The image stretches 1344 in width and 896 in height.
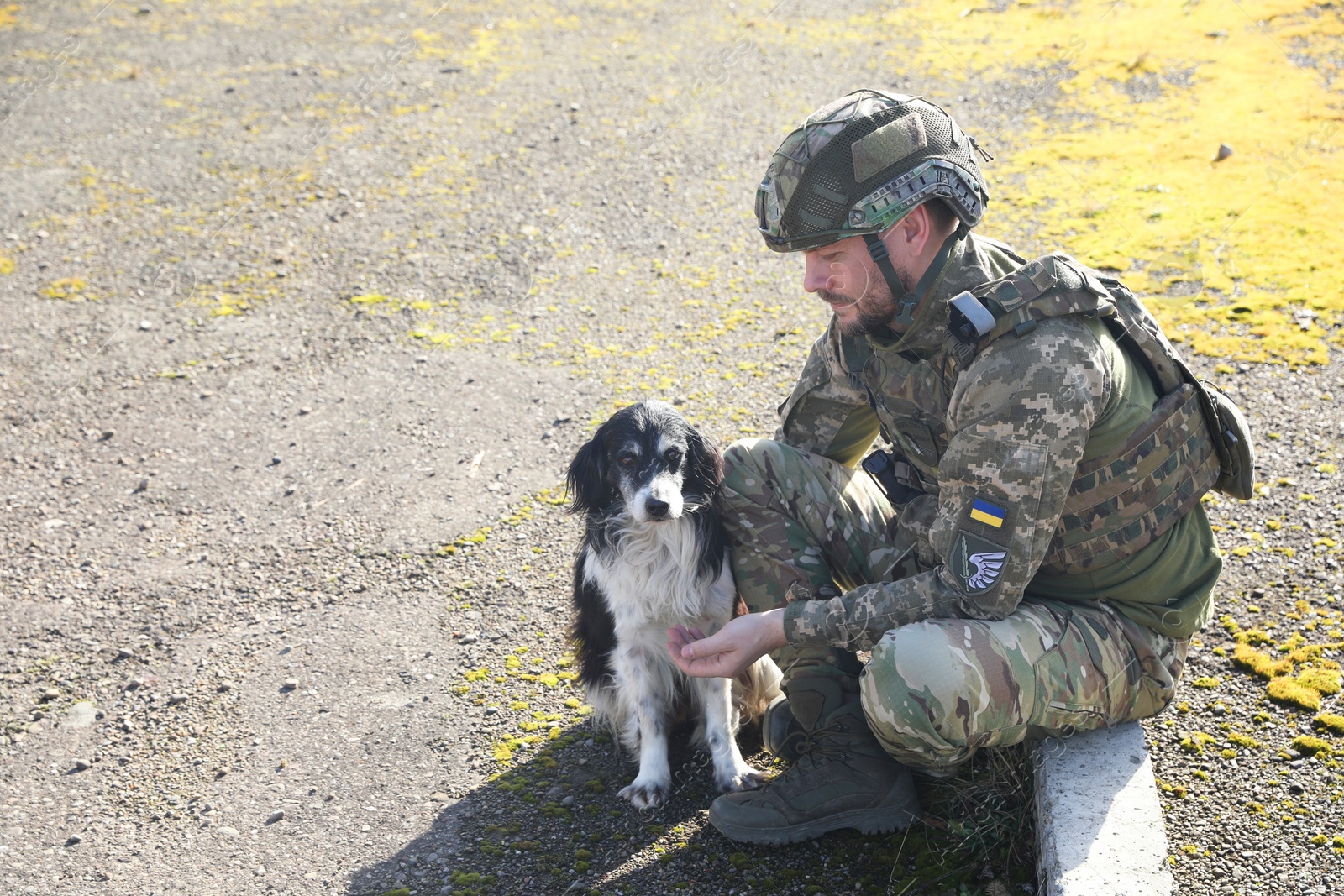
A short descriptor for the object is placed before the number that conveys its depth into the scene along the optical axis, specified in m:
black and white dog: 3.14
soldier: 2.43
